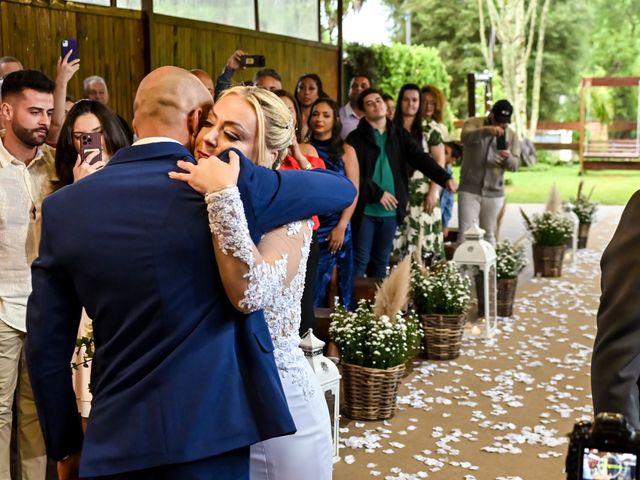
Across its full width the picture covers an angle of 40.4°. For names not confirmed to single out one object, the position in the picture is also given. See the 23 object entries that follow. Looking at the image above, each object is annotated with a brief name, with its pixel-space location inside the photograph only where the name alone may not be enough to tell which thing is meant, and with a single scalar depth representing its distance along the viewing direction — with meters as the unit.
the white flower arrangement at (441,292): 5.19
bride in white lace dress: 1.57
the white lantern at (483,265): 5.71
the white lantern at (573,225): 8.72
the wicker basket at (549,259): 8.16
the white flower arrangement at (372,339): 4.14
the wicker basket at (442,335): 5.26
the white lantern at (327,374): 3.38
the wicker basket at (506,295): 6.48
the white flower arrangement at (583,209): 9.72
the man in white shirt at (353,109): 6.76
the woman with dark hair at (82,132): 2.99
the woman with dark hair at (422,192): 6.31
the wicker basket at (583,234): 9.90
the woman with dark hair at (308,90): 5.96
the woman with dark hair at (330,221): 4.95
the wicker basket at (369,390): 4.17
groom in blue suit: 1.57
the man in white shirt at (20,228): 3.02
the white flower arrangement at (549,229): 8.03
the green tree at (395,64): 15.11
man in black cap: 6.97
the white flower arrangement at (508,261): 6.42
